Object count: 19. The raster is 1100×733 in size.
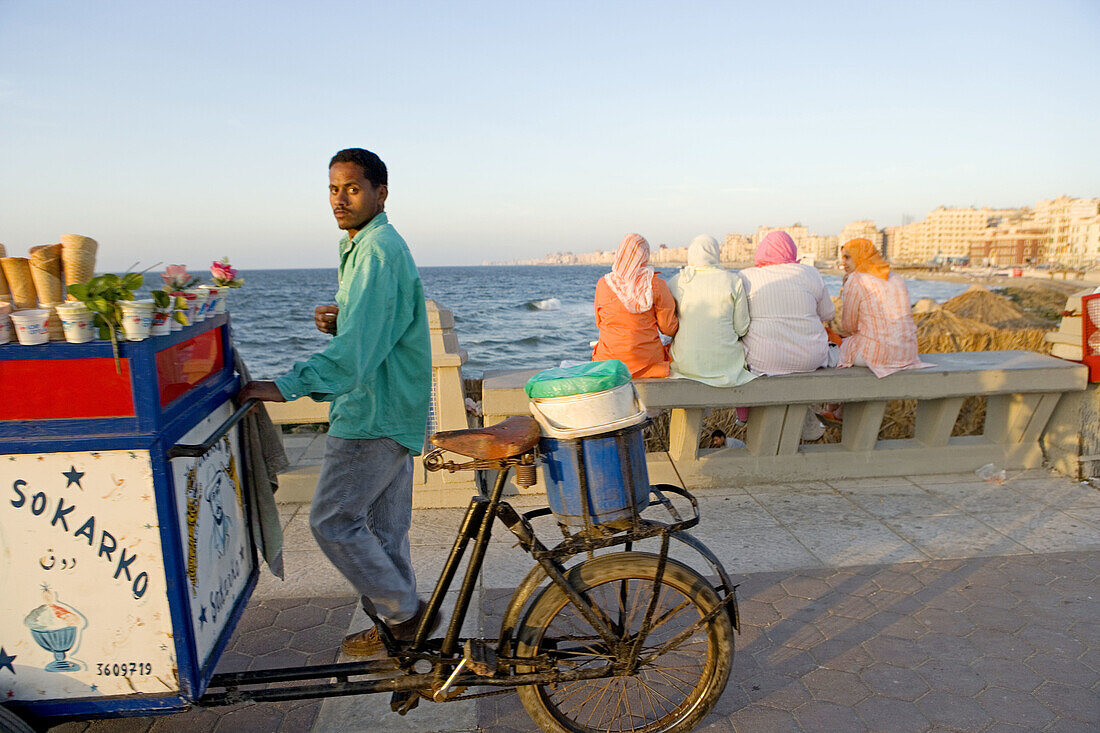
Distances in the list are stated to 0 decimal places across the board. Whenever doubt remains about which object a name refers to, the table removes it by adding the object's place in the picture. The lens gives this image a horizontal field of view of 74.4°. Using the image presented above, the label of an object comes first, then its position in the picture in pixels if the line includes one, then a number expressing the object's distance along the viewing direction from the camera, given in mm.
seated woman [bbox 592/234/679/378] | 4977
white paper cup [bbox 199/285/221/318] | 2488
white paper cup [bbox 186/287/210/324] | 2365
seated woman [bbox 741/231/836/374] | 5047
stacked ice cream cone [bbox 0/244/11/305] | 2084
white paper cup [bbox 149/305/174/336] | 2092
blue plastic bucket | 2324
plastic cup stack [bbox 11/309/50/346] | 1941
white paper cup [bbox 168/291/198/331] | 2197
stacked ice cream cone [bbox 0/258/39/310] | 2051
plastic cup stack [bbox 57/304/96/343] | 1961
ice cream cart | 2018
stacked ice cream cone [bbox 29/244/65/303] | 2080
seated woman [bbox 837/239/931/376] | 5094
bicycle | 2377
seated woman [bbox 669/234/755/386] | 4965
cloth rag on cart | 2812
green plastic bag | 2287
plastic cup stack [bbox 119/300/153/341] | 1979
